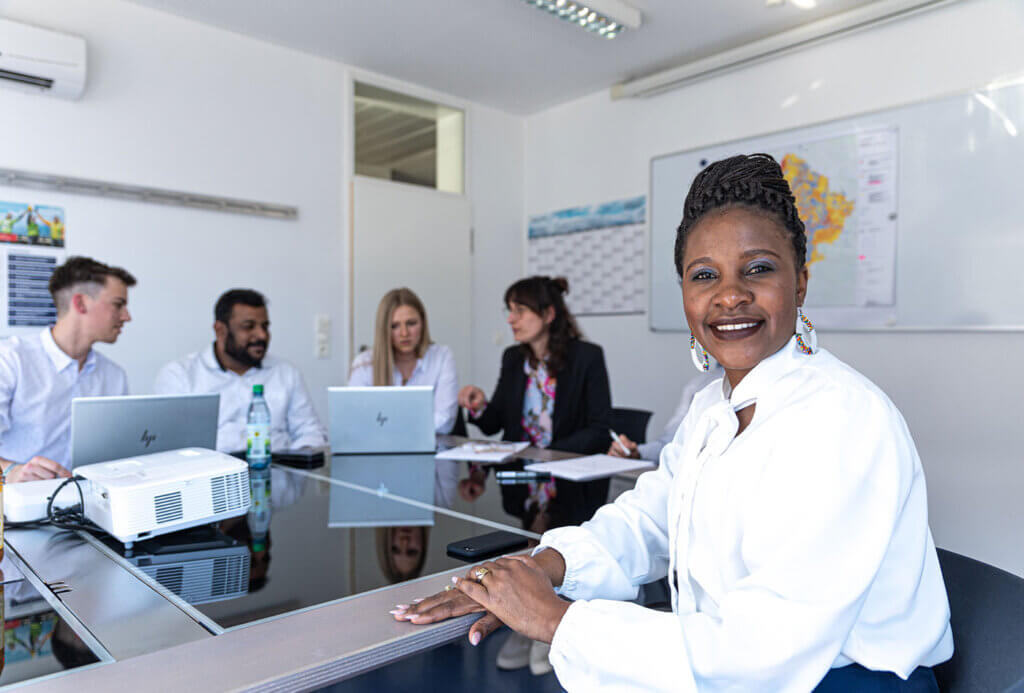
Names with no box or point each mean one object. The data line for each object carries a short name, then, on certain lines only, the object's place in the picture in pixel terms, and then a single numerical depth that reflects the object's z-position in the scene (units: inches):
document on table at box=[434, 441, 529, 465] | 90.5
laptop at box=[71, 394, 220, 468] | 69.7
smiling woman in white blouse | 30.3
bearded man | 119.6
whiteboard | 115.2
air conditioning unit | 114.0
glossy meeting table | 33.0
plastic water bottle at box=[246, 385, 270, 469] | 86.8
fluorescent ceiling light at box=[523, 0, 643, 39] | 126.6
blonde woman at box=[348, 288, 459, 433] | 133.2
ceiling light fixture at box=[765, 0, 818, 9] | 127.4
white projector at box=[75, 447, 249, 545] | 51.3
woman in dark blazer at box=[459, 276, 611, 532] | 121.4
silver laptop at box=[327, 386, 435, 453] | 95.0
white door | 166.4
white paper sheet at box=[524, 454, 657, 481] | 77.7
